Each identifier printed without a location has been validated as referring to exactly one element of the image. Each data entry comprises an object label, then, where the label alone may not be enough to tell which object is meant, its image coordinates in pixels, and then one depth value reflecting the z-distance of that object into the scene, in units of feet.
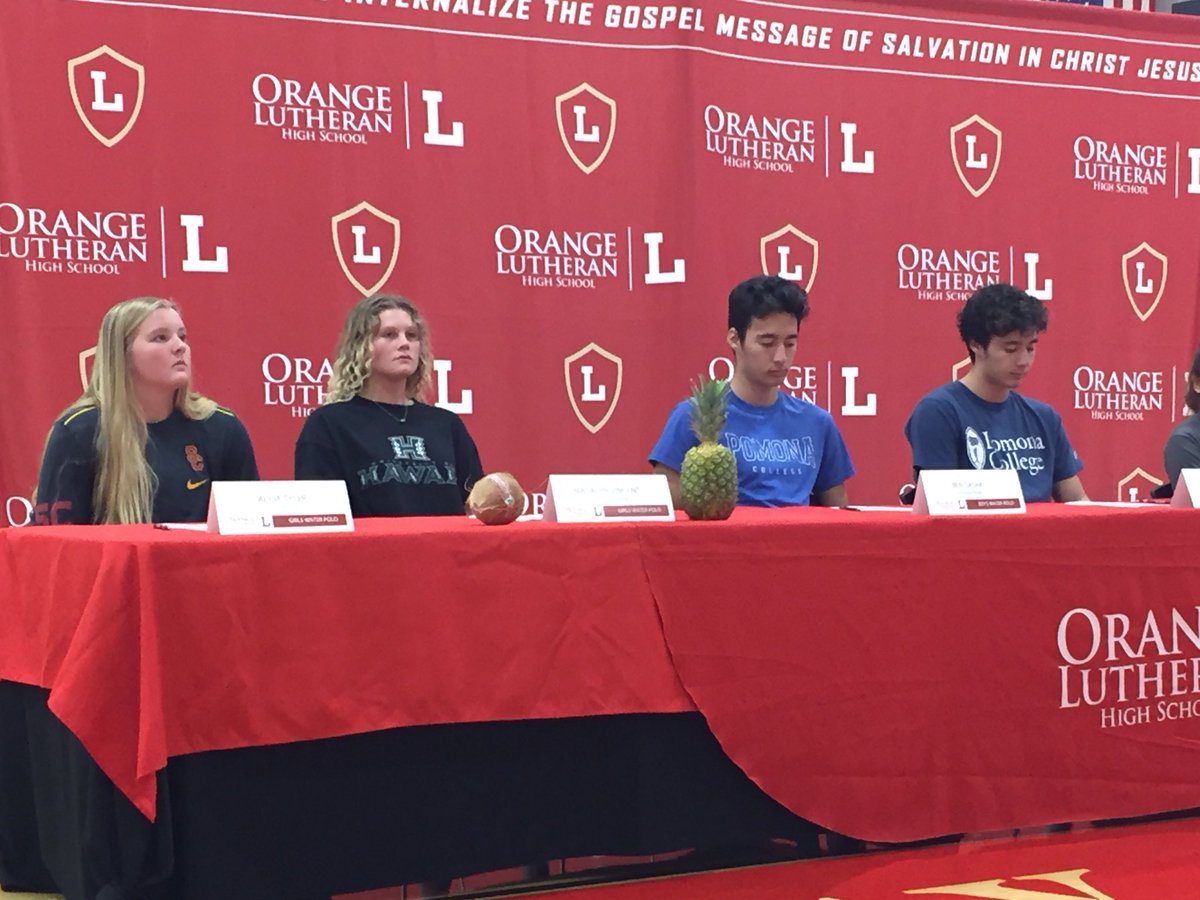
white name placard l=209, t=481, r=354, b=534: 7.23
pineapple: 8.36
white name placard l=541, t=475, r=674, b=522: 8.08
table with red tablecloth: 6.85
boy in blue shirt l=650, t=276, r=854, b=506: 10.55
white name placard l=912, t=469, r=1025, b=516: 8.85
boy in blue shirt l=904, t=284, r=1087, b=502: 11.24
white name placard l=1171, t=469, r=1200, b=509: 9.79
